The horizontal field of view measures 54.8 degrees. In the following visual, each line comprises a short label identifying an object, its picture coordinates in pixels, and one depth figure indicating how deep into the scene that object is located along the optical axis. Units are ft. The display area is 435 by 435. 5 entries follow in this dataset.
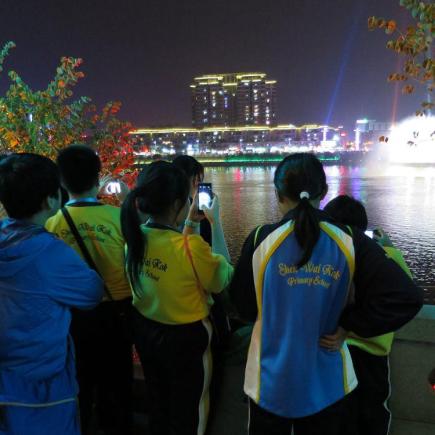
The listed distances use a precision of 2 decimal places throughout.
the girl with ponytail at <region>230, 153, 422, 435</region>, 4.36
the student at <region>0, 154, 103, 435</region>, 4.66
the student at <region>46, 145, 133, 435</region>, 6.47
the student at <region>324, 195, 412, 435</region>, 5.66
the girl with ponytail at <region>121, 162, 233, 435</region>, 5.42
